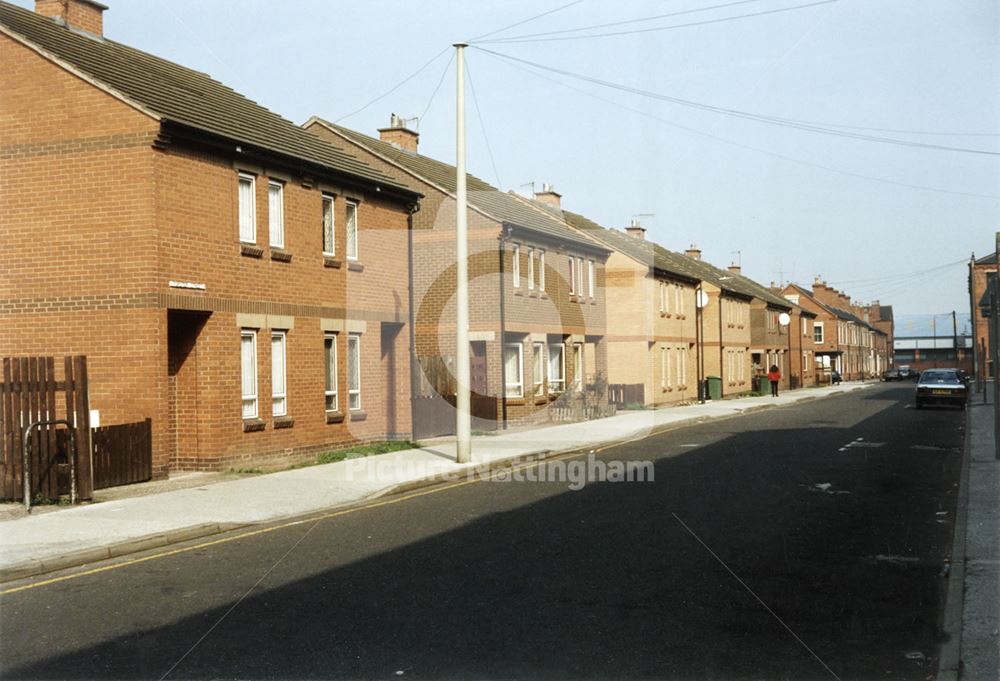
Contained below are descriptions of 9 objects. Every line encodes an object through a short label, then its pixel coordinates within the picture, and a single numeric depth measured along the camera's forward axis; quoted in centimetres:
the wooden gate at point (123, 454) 1555
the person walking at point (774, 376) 5469
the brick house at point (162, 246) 1708
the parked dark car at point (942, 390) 4075
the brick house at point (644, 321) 4300
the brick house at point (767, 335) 6775
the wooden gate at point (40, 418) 1399
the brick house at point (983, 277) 8756
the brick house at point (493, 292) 3134
